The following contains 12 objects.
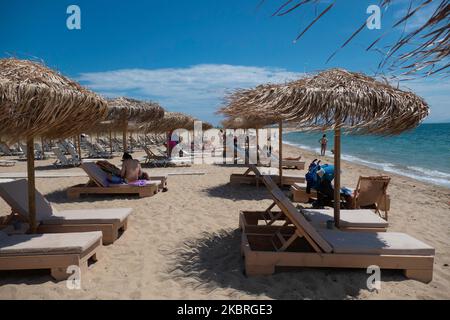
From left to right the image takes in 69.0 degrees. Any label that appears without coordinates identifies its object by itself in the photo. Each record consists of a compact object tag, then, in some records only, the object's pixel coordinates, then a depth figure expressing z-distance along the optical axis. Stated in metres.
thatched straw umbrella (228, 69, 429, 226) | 3.42
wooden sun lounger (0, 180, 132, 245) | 3.85
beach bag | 5.65
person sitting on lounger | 7.00
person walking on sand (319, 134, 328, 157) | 19.43
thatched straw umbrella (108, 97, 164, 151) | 9.54
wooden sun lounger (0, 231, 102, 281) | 2.91
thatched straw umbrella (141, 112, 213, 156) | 14.17
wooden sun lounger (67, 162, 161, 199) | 6.61
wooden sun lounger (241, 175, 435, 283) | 3.04
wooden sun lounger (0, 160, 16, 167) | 12.39
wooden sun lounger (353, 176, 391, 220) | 4.97
